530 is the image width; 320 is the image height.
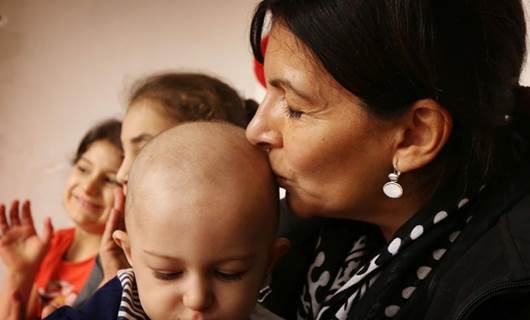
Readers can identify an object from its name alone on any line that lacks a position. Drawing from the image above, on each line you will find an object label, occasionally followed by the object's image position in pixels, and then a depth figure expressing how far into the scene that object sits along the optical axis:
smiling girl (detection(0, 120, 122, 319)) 1.31
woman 0.94
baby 0.94
